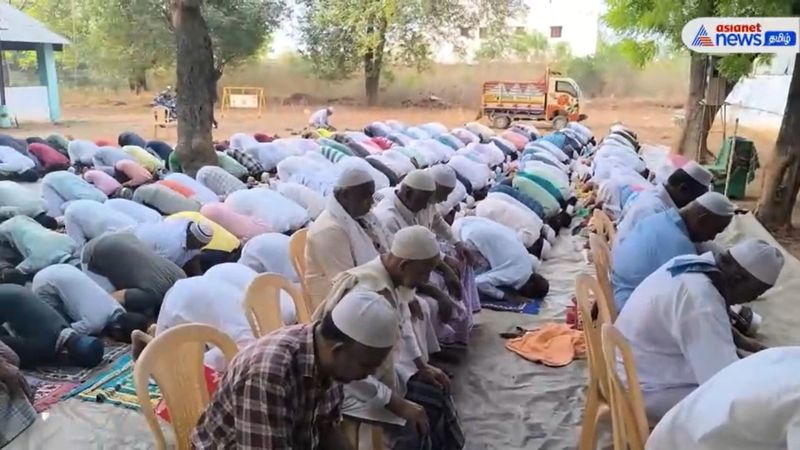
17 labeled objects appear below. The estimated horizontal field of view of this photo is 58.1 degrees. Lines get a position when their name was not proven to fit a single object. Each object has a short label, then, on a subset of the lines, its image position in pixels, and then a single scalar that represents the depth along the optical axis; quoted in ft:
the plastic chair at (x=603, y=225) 13.87
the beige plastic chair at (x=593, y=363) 7.54
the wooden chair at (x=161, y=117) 51.44
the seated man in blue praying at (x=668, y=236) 9.82
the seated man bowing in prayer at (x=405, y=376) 7.08
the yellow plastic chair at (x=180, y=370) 6.06
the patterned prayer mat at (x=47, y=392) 10.03
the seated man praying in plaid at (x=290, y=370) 5.09
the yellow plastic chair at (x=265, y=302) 8.09
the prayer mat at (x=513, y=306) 14.55
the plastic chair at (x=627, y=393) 6.32
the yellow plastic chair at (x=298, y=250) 11.50
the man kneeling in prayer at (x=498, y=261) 14.89
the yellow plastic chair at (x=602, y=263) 9.93
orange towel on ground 11.92
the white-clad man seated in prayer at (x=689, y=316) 6.63
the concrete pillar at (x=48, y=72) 53.06
